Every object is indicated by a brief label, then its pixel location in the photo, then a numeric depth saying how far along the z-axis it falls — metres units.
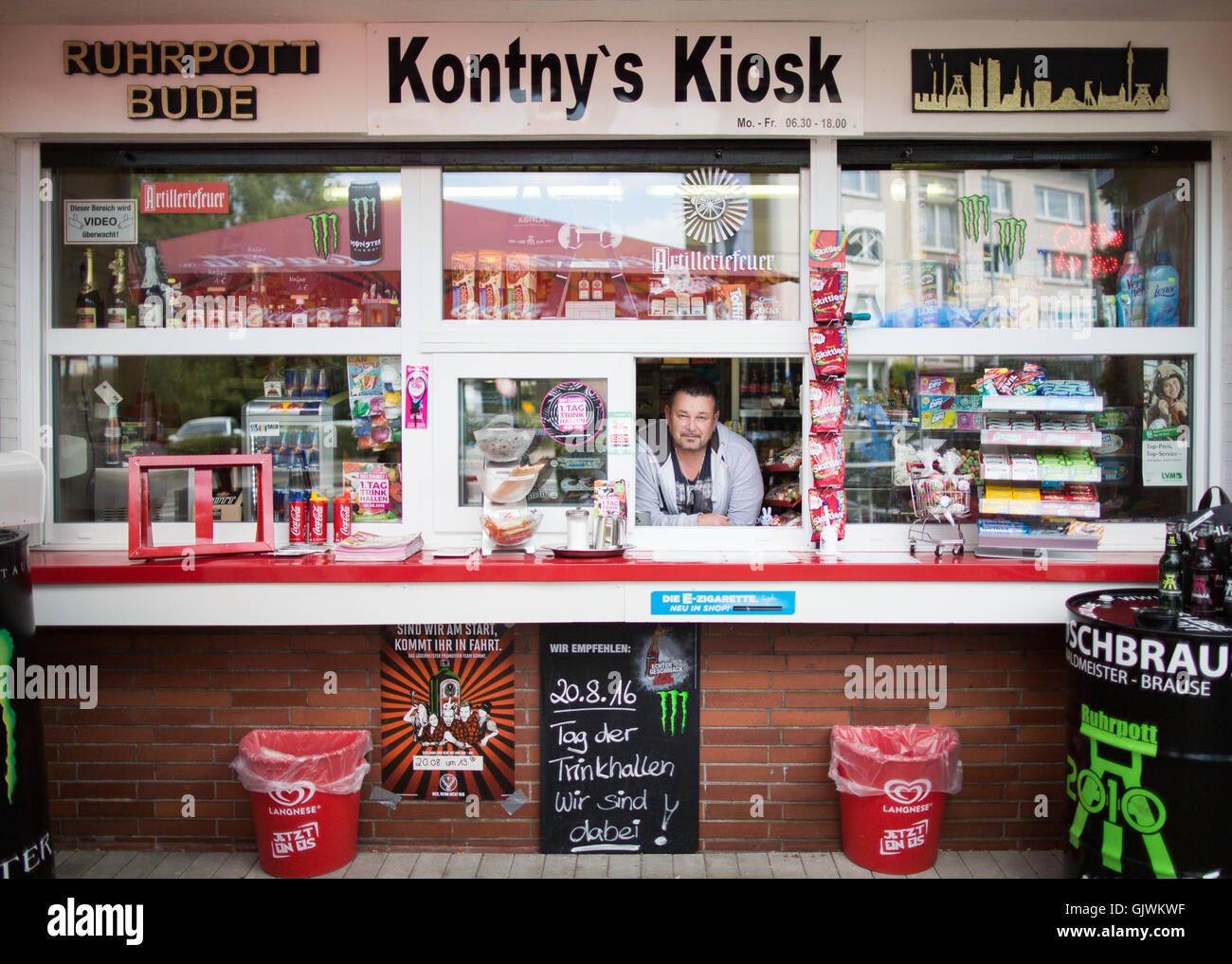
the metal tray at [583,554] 3.46
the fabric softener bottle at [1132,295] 3.90
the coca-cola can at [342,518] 3.80
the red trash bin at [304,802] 3.37
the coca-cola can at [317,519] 3.81
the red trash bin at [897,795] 3.37
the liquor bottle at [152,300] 3.95
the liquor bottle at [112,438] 3.97
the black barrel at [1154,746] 2.72
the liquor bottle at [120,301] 3.96
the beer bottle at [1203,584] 3.07
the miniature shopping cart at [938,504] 3.71
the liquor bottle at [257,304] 3.98
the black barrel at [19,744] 2.85
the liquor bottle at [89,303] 3.91
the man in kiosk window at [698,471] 3.97
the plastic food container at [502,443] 3.76
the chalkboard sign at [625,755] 3.63
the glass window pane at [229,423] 3.92
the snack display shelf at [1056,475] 3.54
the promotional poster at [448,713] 3.64
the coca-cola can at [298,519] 3.81
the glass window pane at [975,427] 3.85
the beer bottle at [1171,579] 3.04
